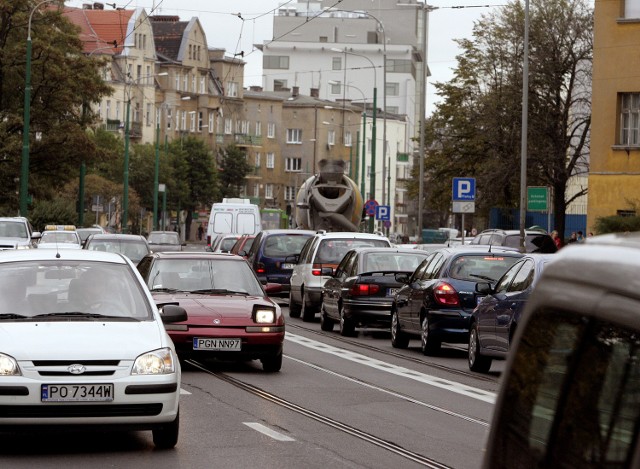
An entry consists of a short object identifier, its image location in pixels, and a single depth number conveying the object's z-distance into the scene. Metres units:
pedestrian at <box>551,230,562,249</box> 51.55
